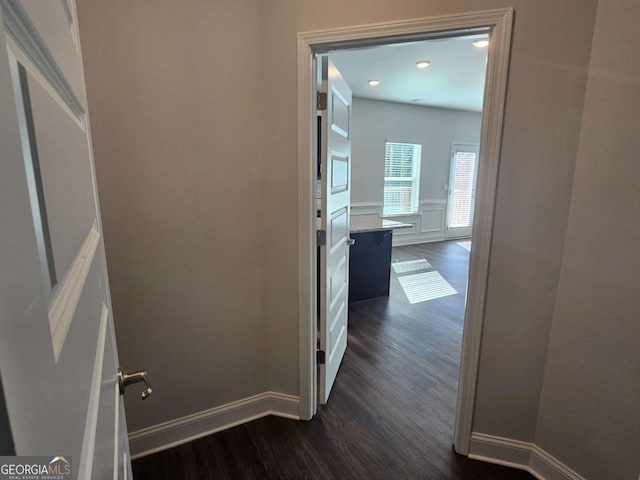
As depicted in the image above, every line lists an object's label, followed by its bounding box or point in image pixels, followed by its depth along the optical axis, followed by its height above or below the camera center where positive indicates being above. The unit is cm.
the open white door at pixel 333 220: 190 -28
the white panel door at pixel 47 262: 21 -7
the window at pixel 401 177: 656 -1
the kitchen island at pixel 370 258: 373 -93
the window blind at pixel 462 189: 741 -27
